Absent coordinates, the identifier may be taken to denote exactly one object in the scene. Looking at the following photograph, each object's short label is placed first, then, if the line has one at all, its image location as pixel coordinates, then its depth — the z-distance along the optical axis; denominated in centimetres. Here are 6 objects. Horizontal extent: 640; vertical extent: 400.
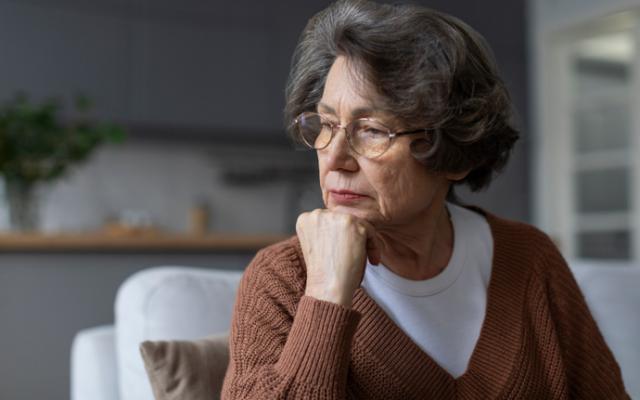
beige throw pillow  144
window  491
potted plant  298
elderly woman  132
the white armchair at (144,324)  158
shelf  253
